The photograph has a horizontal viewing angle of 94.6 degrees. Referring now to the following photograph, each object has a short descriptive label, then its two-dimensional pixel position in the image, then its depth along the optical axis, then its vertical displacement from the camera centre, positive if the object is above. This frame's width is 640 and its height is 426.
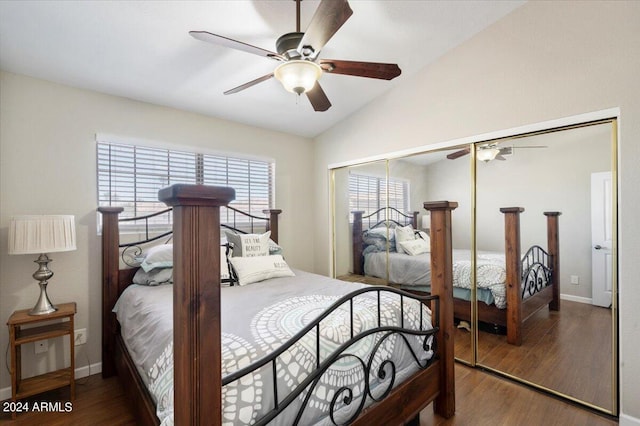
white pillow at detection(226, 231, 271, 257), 2.76 -0.30
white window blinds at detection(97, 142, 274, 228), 2.62 +0.39
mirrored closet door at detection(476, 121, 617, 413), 1.97 -0.36
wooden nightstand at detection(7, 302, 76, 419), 1.93 -0.85
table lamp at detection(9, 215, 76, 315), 1.90 -0.16
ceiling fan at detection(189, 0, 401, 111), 1.38 +0.90
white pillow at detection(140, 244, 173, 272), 2.35 -0.37
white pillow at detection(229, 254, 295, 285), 2.45 -0.48
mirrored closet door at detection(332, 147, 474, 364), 2.66 -0.06
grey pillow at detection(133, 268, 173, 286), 2.33 -0.51
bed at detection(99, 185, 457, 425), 0.82 -0.57
